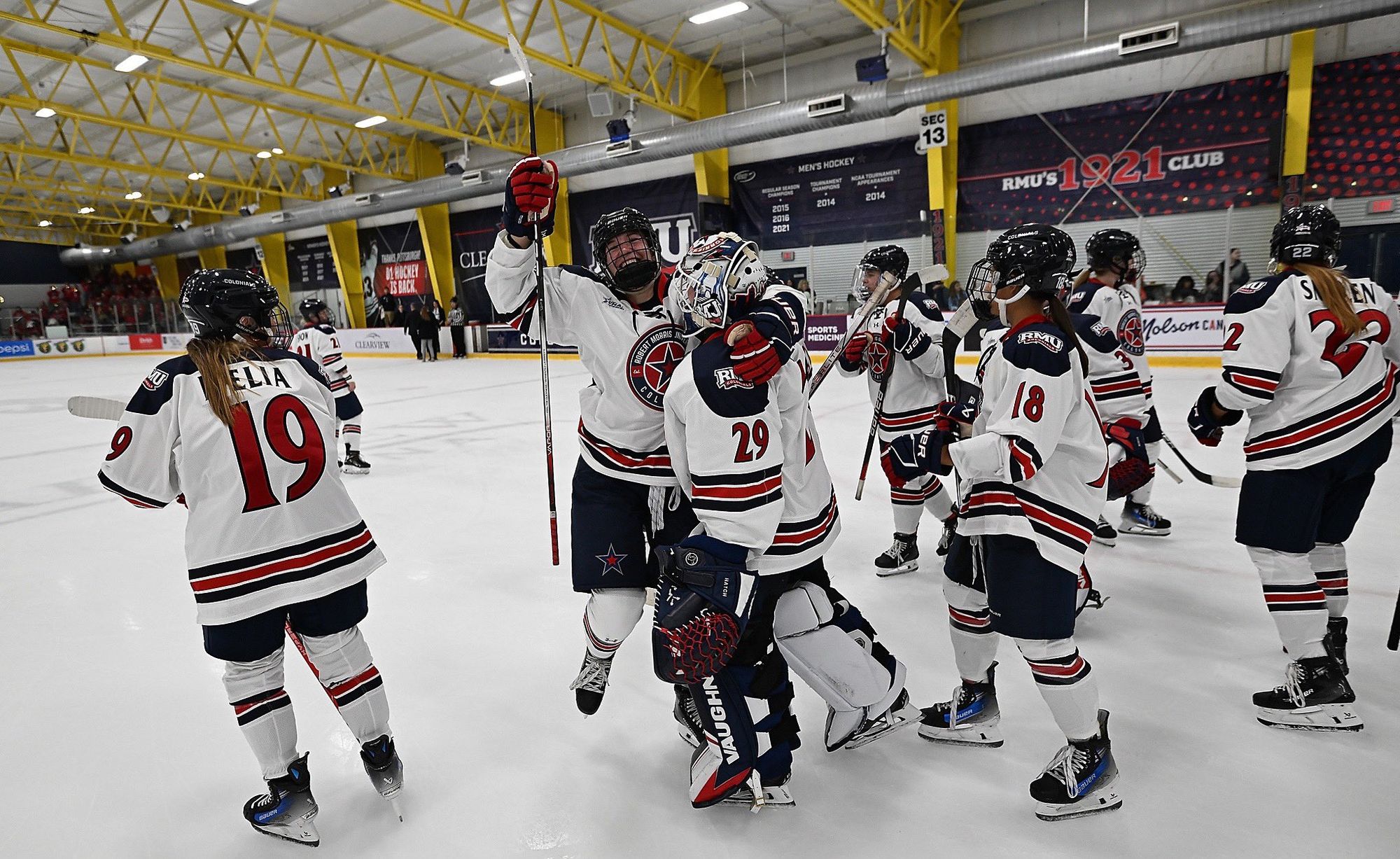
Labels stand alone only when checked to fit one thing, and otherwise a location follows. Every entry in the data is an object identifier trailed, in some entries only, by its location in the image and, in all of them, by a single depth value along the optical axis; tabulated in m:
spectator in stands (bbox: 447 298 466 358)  16.89
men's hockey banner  13.15
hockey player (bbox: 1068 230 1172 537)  3.38
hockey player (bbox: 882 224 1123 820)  1.66
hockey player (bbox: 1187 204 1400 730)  2.08
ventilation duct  8.45
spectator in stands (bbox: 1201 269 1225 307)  9.90
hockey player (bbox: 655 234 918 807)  1.61
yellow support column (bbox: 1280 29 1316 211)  9.59
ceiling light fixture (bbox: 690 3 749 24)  10.88
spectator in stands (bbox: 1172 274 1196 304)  10.34
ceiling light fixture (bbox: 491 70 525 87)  13.23
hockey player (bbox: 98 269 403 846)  1.64
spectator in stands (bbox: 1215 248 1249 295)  9.85
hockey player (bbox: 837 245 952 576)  3.24
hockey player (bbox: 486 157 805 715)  2.13
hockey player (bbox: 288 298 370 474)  5.43
